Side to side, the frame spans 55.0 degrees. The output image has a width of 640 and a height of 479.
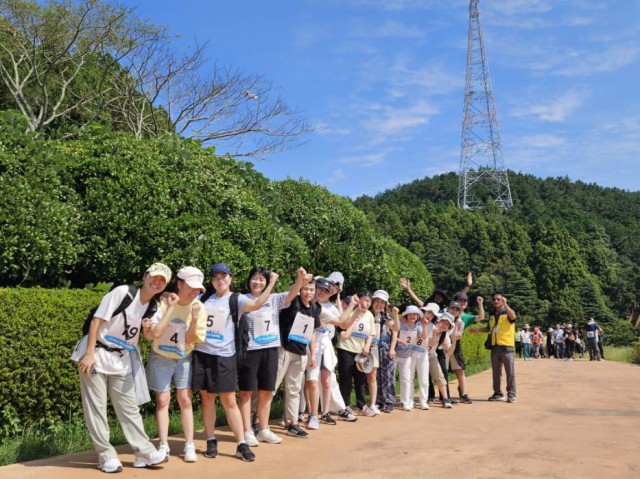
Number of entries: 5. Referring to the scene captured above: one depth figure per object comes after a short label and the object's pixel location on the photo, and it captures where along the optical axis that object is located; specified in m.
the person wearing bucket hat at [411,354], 8.64
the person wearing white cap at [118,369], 4.70
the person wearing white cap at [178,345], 5.09
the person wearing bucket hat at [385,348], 8.38
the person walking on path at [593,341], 22.00
